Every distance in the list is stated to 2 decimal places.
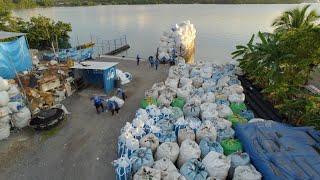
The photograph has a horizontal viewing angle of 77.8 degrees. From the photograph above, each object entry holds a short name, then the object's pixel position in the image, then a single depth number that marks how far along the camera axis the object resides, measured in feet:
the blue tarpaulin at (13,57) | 39.40
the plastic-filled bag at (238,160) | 18.96
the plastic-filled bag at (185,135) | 21.78
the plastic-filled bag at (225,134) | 22.12
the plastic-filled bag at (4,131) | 26.17
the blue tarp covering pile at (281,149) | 17.05
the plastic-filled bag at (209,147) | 20.10
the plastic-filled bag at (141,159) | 18.96
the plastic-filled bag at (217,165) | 18.31
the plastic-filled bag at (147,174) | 17.02
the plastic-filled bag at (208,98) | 28.17
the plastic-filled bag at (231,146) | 20.51
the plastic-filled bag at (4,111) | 25.91
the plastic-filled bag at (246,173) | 17.51
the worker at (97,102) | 29.88
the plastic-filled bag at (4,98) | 26.54
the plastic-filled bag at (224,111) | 25.52
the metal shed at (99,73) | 34.78
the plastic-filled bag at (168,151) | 19.89
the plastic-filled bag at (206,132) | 21.70
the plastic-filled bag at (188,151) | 19.69
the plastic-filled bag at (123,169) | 18.61
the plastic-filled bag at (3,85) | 27.77
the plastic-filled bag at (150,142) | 20.91
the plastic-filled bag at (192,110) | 26.31
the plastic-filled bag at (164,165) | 18.09
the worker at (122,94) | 32.95
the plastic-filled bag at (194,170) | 17.66
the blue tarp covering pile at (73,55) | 48.39
